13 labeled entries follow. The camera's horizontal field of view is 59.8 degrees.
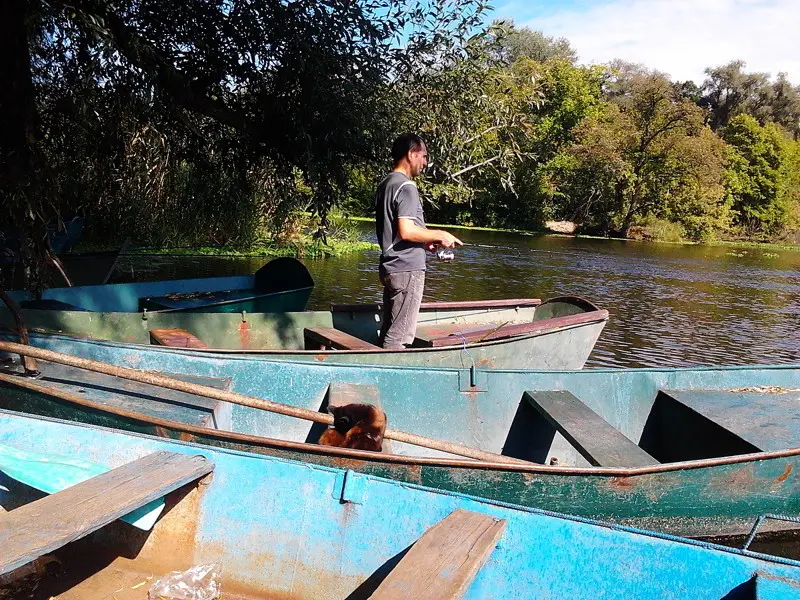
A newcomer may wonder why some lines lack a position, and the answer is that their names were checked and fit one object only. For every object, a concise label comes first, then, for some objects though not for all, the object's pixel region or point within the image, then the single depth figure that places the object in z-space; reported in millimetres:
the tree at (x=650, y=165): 37719
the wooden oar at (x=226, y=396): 3971
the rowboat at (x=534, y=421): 4168
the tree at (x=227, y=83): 7805
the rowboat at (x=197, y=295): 8062
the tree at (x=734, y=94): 57500
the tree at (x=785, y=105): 56844
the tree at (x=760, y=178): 44781
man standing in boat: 5684
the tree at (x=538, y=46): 61447
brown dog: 4074
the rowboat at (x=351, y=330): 6570
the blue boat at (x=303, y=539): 2783
